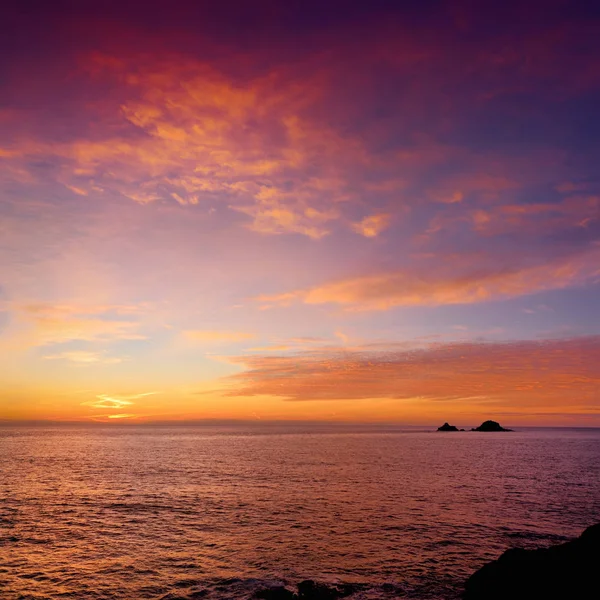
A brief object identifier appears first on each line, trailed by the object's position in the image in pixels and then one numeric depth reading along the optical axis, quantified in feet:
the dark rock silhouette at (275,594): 78.54
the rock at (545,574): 69.97
